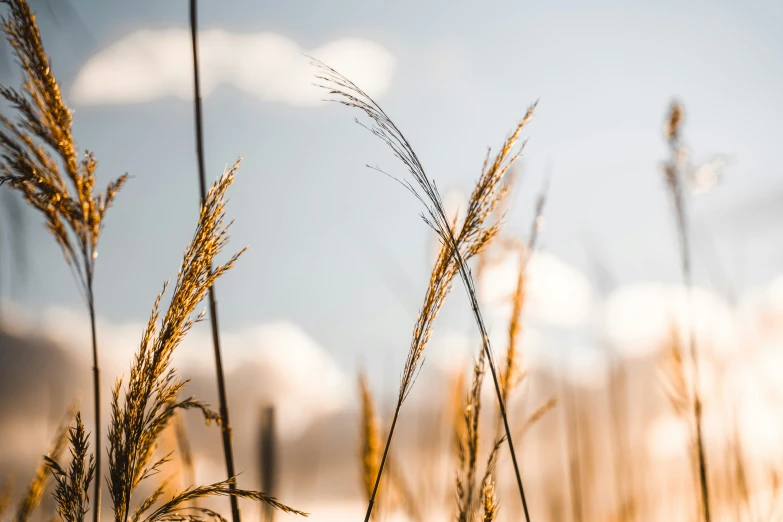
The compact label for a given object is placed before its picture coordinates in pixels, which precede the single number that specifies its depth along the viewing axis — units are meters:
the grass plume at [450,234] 1.16
